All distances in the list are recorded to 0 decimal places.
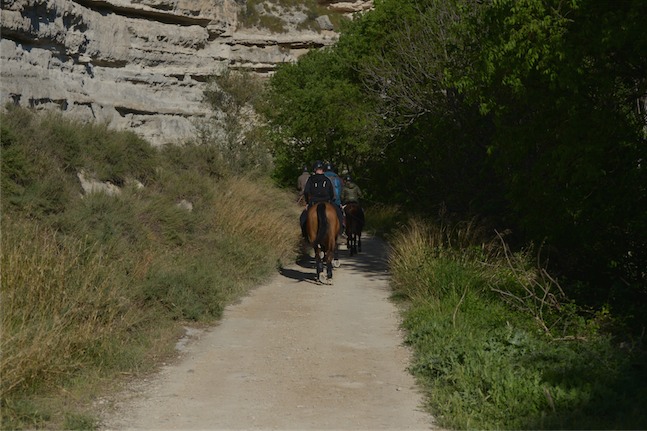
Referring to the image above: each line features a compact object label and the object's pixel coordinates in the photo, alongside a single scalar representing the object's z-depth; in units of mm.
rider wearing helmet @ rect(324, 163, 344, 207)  18375
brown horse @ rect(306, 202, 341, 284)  15688
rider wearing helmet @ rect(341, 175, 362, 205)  21547
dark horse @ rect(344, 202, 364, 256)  20812
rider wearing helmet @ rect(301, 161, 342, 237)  16109
